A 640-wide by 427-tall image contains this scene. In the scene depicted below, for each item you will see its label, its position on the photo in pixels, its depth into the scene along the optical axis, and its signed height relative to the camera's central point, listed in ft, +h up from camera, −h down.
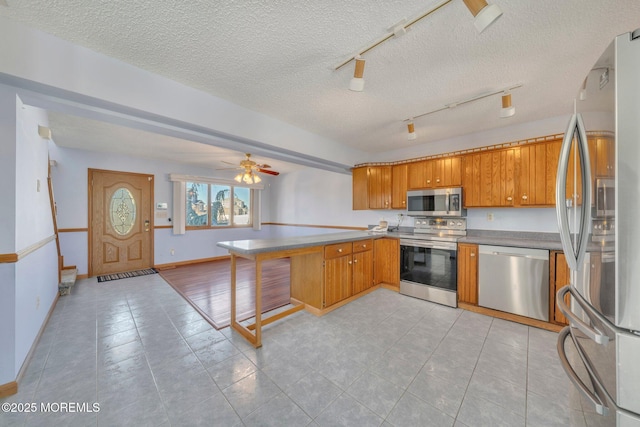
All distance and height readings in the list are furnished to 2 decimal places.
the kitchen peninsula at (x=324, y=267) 7.79 -2.43
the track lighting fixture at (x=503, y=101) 7.29 +3.96
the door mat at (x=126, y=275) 14.19 -3.90
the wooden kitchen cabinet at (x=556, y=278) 8.01 -2.29
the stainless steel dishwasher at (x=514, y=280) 8.37 -2.59
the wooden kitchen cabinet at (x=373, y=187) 13.70 +1.56
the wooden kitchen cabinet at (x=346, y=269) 9.66 -2.58
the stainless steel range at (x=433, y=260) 10.27 -2.24
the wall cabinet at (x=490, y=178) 9.92 +1.52
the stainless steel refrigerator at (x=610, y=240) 2.26 -0.32
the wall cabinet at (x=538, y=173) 9.01 +1.55
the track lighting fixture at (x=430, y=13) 3.54 +3.94
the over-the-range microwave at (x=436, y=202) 11.09 +0.52
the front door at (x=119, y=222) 14.88 -0.51
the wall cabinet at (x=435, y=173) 11.27 +2.01
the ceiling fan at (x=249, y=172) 13.51 +2.46
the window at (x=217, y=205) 19.38 +0.73
